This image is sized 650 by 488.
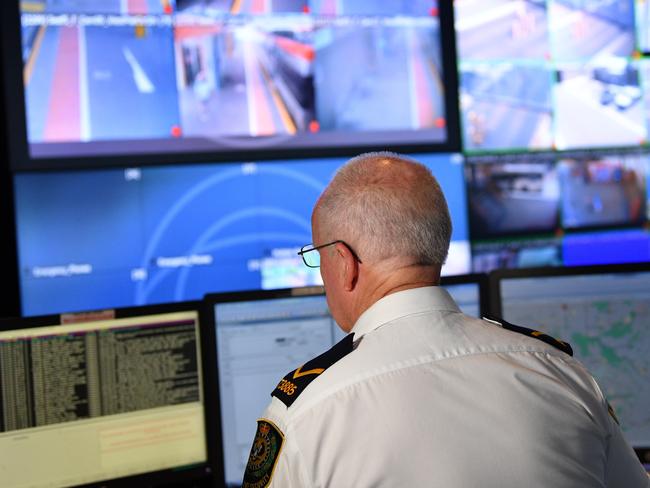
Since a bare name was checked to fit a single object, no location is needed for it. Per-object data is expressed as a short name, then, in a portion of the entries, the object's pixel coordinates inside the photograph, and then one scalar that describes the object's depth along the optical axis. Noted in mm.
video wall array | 2605
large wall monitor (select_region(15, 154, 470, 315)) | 2604
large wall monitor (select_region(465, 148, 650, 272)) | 2996
